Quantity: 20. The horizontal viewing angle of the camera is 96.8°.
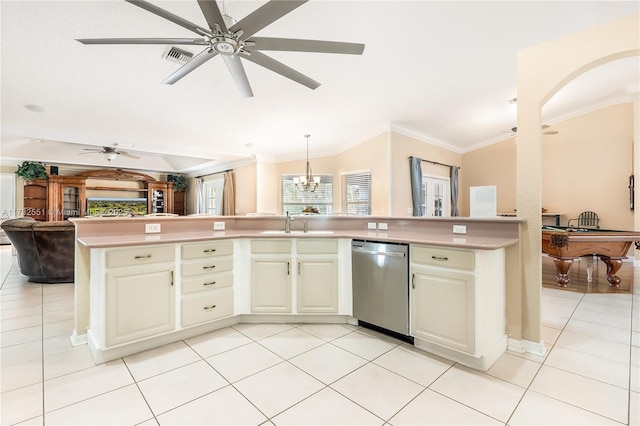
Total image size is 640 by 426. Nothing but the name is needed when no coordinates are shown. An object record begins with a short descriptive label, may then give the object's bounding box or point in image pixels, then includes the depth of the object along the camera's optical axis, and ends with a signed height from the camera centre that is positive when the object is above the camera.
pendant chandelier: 5.72 +0.68
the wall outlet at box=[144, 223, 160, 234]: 2.82 -0.15
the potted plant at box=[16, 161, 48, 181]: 7.73 +1.19
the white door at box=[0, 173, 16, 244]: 7.70 +0.49
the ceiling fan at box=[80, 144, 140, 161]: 6.12 +1.35
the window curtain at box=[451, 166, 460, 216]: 7.56 +0.57
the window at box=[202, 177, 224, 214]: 8.93 +0.60
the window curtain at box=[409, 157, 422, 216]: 6.06 +0.61
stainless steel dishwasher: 2.39 -0.65
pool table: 3.89 -0.50
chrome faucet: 3.14 -0.14
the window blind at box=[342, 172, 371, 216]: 6.20 +0.44
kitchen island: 2.09 -0.56
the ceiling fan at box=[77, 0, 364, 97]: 1.68 +1.19
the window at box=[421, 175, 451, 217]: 6.91 +0.41
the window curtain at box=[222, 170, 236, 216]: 8.06 +0.54
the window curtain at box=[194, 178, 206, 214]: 9.71 +0.59
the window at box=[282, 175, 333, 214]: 6.95 +0.40
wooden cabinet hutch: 8.10 +0.67
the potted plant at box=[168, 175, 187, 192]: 10.41 +1.14
